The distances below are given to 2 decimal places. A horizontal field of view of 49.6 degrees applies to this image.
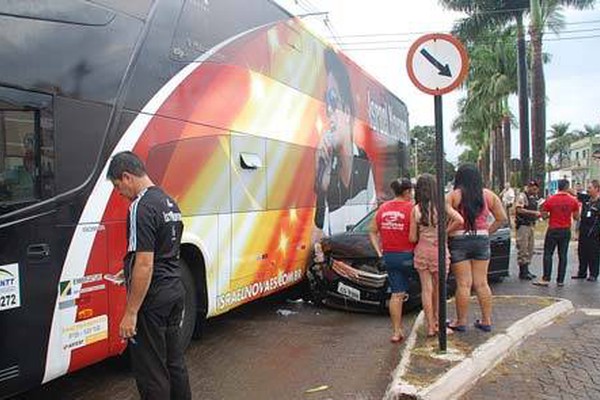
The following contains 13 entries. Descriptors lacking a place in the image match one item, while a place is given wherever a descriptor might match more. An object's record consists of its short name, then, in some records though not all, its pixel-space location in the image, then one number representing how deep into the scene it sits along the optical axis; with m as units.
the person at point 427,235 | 6.41
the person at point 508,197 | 25.03
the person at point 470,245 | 6.57
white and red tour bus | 4.09
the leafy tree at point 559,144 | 106.19
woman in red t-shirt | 6.61
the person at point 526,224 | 11.53
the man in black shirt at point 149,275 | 3.74
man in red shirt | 10.41
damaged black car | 8.11
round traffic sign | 5.66
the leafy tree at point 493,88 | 33.47
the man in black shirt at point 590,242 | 11.02
